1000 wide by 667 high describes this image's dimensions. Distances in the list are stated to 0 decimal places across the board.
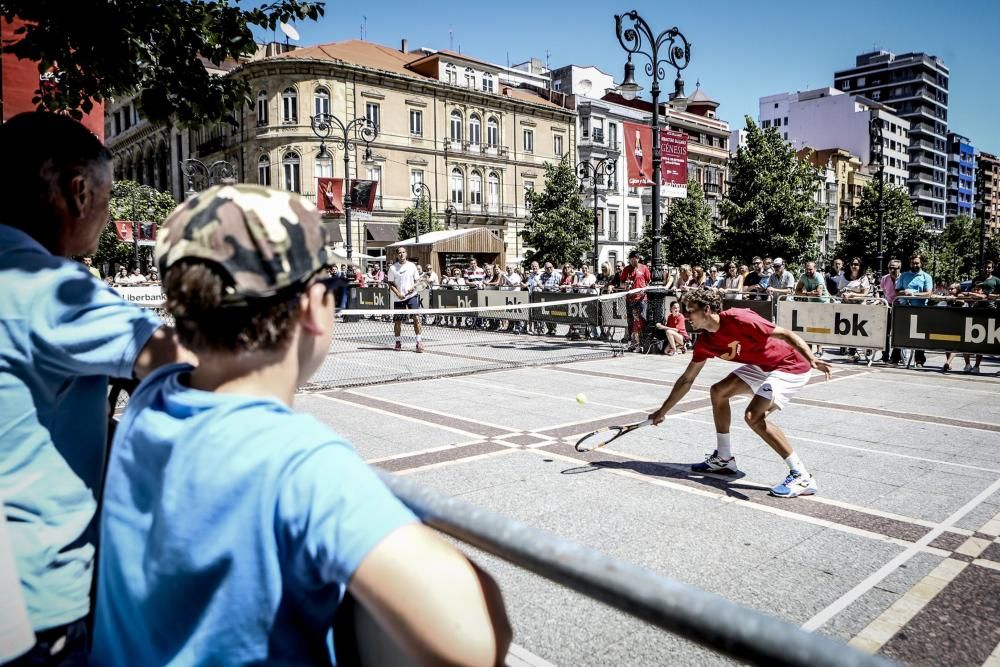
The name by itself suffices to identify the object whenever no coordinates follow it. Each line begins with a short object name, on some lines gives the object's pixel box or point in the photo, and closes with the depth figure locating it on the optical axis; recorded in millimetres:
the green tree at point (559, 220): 51156
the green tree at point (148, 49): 4539
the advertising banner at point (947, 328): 13031
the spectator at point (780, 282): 15578
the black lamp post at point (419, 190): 52219
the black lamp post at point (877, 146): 25881
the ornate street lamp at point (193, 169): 19656
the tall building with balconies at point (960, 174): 134000
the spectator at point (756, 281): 15984
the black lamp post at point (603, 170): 33031
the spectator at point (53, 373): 1530
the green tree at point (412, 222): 49841
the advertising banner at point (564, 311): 18172
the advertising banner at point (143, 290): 23398
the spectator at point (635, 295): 16578
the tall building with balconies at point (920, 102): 120500
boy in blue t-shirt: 949
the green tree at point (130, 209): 50844
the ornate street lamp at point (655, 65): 16062
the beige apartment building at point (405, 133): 49312
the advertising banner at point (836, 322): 14375
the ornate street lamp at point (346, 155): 24219
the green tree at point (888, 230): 49969
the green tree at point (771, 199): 44531
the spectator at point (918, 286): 14336
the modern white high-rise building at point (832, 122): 96562
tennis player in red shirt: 6062
